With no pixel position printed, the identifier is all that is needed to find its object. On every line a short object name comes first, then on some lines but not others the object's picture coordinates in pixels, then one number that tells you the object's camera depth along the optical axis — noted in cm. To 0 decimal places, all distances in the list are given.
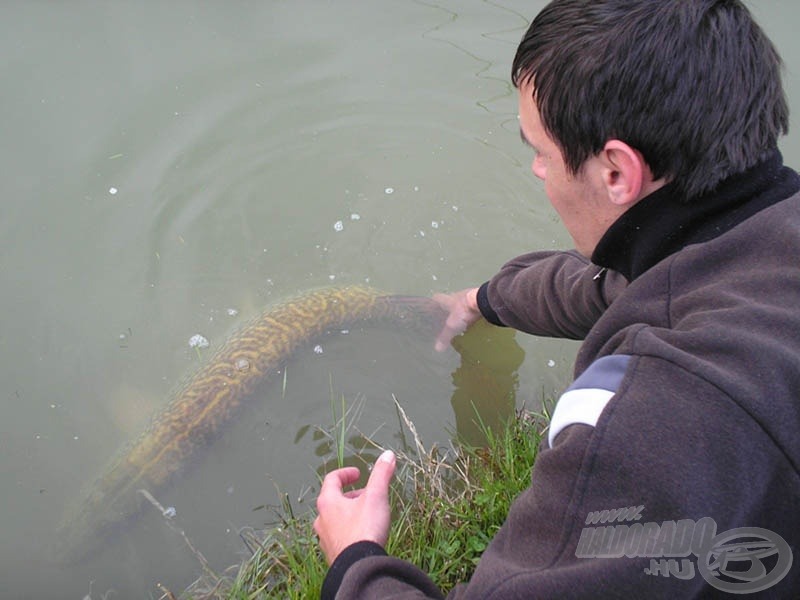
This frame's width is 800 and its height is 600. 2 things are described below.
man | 53
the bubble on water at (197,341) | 171
